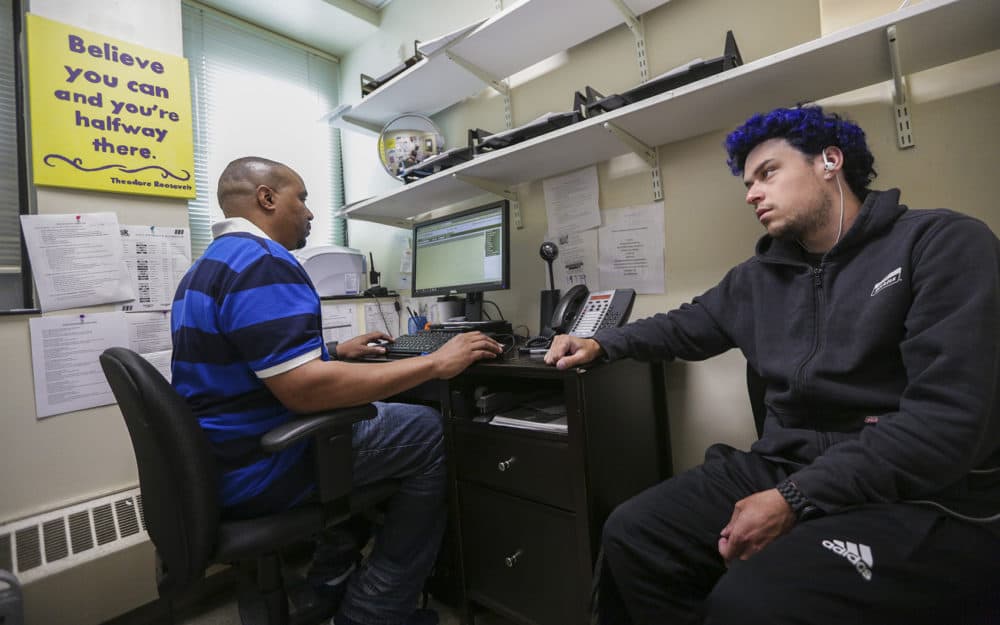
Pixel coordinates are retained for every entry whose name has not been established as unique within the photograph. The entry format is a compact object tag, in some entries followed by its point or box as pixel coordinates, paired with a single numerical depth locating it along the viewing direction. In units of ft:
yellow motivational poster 4.91
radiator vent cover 4.36
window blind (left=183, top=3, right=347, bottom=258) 7.00
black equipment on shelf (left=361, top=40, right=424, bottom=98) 6.03
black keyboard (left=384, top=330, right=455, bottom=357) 4.58
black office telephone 4.28
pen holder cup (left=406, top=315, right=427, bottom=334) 6.82
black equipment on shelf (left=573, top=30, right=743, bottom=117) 3.53
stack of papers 3.64
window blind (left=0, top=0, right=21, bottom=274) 5.05
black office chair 2.65
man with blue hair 2.21
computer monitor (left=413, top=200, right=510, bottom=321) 5.14
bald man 3.06
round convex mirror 6.49
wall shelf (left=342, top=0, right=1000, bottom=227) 2.91
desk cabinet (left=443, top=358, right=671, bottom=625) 3.38
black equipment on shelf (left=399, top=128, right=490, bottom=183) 5.25
